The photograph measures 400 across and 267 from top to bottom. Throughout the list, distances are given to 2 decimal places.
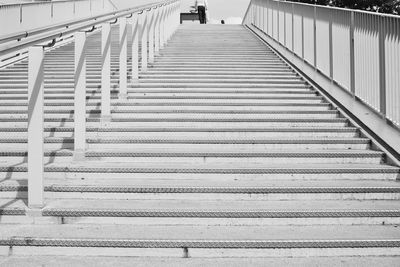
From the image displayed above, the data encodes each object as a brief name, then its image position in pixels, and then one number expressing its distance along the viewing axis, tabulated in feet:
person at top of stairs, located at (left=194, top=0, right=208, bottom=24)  104.78
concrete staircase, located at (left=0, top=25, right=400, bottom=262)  13.23
